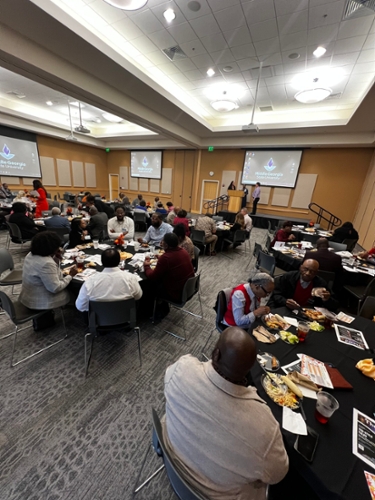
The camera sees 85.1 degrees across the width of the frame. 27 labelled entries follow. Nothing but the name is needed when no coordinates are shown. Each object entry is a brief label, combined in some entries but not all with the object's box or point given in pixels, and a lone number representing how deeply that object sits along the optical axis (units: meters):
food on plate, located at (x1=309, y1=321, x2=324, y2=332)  1.83
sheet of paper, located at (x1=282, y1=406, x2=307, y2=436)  1.03
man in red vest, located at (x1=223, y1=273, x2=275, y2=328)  1.85
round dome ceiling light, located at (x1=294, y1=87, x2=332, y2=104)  5.07
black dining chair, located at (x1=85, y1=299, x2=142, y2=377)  1.96
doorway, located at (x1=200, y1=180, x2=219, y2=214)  11.93
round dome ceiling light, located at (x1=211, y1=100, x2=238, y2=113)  6.13
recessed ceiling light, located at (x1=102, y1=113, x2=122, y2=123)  9.38
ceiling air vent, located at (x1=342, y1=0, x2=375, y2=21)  2.71
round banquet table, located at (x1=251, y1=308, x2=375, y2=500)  0.86
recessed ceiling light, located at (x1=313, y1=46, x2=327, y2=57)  4.21
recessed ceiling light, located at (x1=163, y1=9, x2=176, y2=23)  3.57
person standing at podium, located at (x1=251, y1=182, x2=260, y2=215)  10.24
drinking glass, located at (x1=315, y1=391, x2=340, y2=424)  1.08
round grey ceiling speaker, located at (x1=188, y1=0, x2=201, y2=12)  3.38
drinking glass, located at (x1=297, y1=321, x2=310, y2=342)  1.66
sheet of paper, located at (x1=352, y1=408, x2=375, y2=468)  0.96
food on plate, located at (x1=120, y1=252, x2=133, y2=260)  3.15
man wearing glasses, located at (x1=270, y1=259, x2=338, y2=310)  2.36
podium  10.34
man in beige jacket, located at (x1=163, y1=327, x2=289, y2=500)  0.79
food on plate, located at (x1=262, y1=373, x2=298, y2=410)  1.17
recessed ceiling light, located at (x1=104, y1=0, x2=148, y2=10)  2.80
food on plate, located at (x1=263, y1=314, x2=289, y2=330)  1.77
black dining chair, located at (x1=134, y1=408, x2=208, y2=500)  0.78
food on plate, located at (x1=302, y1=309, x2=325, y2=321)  1.96
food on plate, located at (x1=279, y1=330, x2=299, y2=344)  1.64
